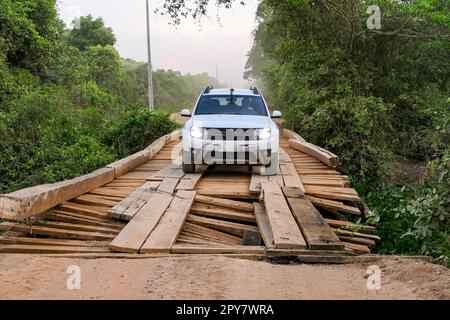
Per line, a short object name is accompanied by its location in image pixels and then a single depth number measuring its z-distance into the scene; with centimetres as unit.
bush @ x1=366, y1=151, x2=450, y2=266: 509
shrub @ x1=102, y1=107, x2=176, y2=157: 1558
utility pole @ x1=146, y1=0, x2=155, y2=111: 2728
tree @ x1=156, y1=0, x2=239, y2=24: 1380
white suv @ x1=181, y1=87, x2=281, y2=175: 892
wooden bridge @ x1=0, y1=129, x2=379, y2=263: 504
